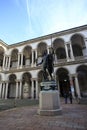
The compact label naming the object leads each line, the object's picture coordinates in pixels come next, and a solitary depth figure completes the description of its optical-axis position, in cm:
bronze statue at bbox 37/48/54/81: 661
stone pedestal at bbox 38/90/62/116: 526
